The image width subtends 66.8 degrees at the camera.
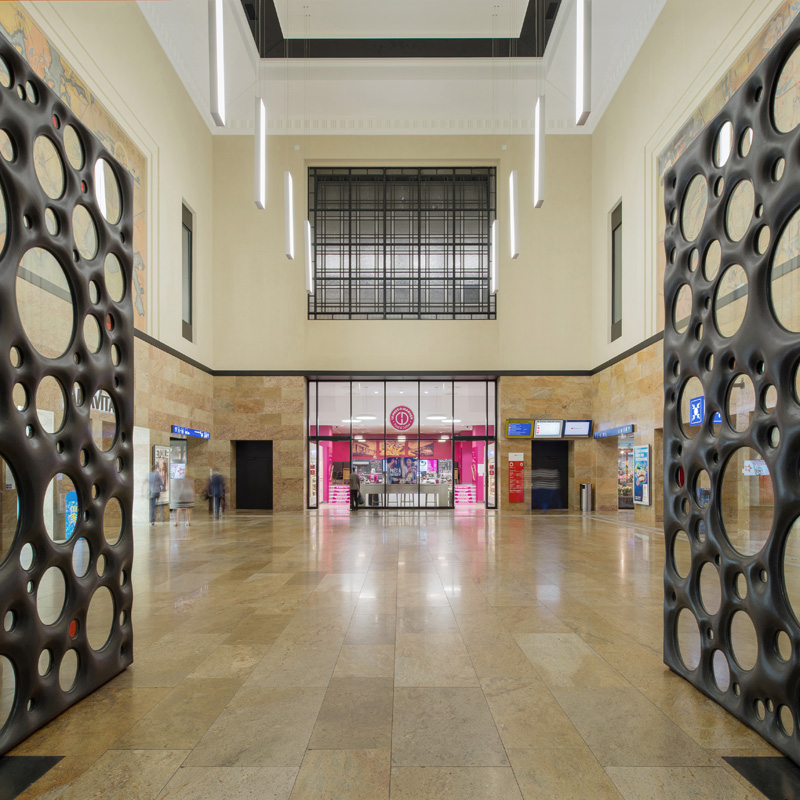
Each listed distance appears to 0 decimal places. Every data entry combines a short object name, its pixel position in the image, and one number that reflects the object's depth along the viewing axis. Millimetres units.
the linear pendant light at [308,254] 18109
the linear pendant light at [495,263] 17792
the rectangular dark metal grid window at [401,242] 23094
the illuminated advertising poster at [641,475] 17422
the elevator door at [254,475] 22875
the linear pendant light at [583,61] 8922
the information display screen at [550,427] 22500
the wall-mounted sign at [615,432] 18859
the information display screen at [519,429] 22469
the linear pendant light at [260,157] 12047
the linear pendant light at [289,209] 15211
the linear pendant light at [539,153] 12010
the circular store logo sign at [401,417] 23469
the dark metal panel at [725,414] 3264
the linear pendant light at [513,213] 15137
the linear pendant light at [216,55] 8977
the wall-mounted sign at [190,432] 18614
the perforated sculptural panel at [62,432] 3395
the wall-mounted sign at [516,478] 22516
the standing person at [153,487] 16859
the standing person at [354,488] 22659
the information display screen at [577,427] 22422
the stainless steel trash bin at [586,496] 21891
